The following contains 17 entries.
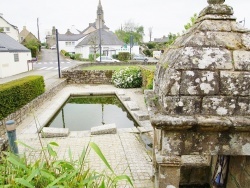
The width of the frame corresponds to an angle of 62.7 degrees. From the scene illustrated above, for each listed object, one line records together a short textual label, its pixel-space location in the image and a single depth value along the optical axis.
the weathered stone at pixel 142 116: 8.34
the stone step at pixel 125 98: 11.95
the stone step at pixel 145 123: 7.68
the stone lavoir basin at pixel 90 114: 9.23
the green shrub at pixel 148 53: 55.91
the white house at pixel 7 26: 42.69
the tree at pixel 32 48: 38.75
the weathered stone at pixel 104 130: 7.00
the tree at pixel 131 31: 69.12
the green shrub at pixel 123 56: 40.18
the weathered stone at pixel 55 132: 6.75
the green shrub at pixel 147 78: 11.75
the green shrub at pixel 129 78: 16.06
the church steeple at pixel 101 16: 73.36
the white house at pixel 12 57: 18.36
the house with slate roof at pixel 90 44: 46.46
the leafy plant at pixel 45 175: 1.86
